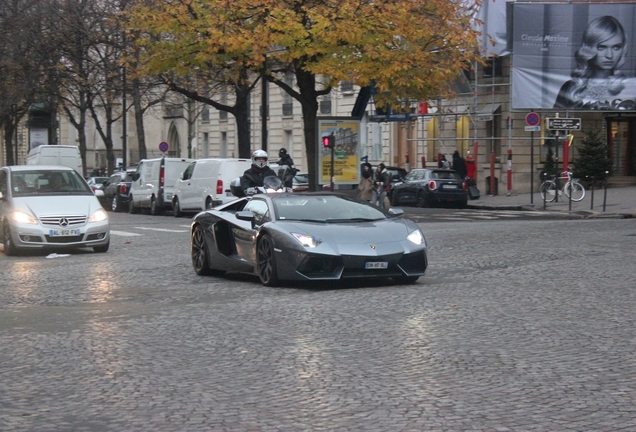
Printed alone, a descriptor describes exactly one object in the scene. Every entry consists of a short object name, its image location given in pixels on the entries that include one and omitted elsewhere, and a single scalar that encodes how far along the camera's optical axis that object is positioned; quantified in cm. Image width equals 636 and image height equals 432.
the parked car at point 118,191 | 4056
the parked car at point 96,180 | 5443
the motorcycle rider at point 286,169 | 2432
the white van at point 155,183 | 3603
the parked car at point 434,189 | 3703
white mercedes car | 1839
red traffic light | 3284
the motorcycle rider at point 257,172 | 1917
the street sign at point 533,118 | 3401
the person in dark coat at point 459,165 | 4209
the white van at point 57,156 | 5391
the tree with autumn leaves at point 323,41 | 2970
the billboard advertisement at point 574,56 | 3956
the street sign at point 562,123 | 3206
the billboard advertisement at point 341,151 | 3431
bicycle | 3428
